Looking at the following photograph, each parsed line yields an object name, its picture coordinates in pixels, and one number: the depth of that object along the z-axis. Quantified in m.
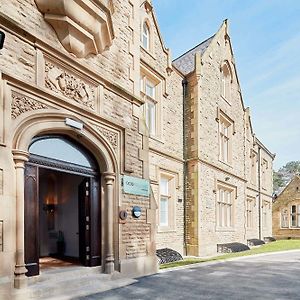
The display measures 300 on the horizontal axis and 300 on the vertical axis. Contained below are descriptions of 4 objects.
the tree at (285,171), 64.09
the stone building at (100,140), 6.26
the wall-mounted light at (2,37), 5.65
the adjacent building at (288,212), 30.19
